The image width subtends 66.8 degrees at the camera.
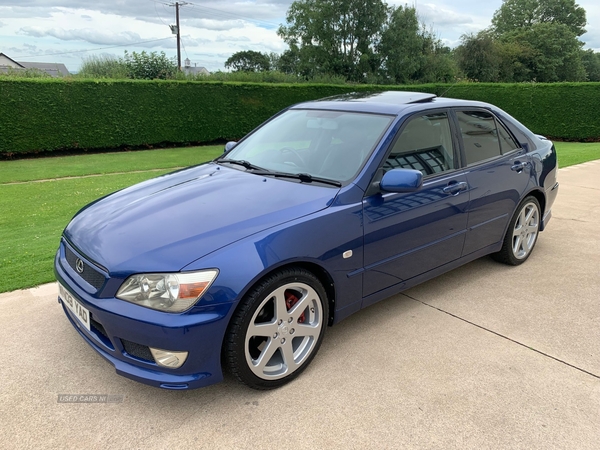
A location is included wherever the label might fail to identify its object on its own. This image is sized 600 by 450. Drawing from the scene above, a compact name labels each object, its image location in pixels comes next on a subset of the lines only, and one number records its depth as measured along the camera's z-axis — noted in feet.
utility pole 111.03
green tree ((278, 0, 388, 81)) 126.11
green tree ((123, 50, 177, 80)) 65.67
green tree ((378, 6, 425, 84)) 124.47
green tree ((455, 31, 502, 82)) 135.85
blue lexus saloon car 7.51
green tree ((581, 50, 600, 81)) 245.65
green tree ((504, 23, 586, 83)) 168.25
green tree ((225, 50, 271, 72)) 210.18
